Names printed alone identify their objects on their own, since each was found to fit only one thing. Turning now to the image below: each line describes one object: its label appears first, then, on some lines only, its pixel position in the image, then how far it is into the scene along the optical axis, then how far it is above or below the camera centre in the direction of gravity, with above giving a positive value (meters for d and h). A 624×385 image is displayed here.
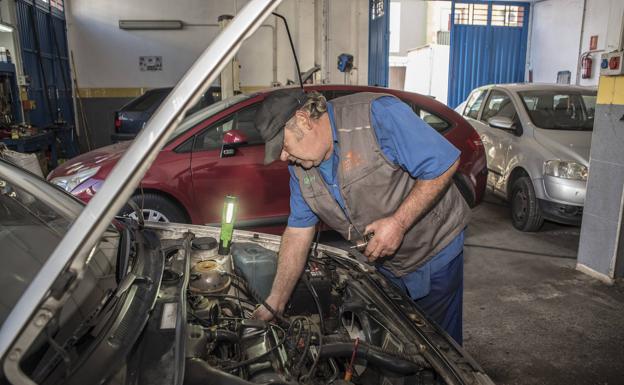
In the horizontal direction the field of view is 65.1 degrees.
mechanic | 1.80 -0.44
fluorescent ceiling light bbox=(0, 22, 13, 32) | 7.01 +0.77
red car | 4.01 -0.76
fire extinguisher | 9.07 +0.16
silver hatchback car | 4.78 -0.74
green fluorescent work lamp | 2.22 -0.66
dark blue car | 8.20 -0.58
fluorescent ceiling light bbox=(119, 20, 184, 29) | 10.52 +1.17
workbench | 5.77 -0.78
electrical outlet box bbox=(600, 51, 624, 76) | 3.71 +0.08
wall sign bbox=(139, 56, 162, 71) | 10.80 +0.36
